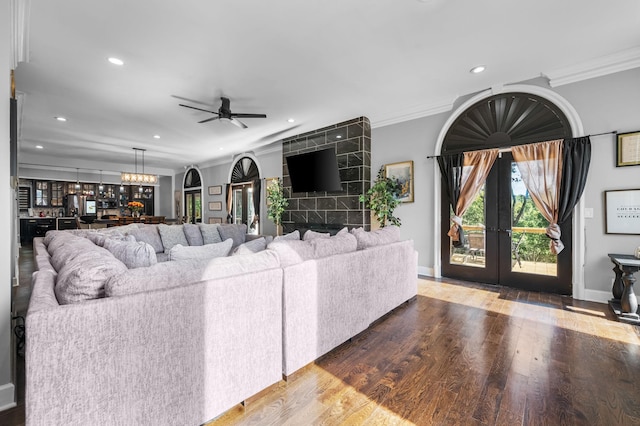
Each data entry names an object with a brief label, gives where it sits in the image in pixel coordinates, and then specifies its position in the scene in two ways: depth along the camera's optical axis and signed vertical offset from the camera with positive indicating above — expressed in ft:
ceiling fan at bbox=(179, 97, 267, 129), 13.98 +5.05
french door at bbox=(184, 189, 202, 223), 33.96 +1.00
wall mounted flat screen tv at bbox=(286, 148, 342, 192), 18.08 +2.84
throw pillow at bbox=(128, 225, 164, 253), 14.51 -1.18
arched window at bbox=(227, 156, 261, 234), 25.86 +1.87
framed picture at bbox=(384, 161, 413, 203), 15.81 +2.09
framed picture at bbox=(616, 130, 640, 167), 10.20 +2.34
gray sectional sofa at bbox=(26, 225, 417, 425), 3.47 -1.82
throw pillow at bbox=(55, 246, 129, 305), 3.85 -0.94
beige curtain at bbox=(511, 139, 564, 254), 11.59 +1.55
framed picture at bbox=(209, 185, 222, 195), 30.71 +2.62
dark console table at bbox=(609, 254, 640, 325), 9.11 -2.69
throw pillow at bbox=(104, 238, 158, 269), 6.24 -0.94
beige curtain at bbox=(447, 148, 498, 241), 13.28 +1.68
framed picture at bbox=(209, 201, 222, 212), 30.73 +0.81
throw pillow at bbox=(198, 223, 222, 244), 16.03 -1.18
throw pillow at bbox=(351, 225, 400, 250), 9.32 -0.87
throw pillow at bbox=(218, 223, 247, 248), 16.65 -1.20
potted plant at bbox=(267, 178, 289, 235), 21.52 +0.77
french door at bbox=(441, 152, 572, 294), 12.17 -1.41
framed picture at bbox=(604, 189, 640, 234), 10.28 +0.04
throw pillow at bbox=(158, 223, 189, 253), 15.01 -1.24
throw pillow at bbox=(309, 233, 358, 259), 7.37 -0.92
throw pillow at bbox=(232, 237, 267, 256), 6.80 -0.87
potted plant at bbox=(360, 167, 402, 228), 15.95 +0.79
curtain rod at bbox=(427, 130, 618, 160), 10.57 +3.04
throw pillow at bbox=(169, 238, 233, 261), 6.58 -0.99
